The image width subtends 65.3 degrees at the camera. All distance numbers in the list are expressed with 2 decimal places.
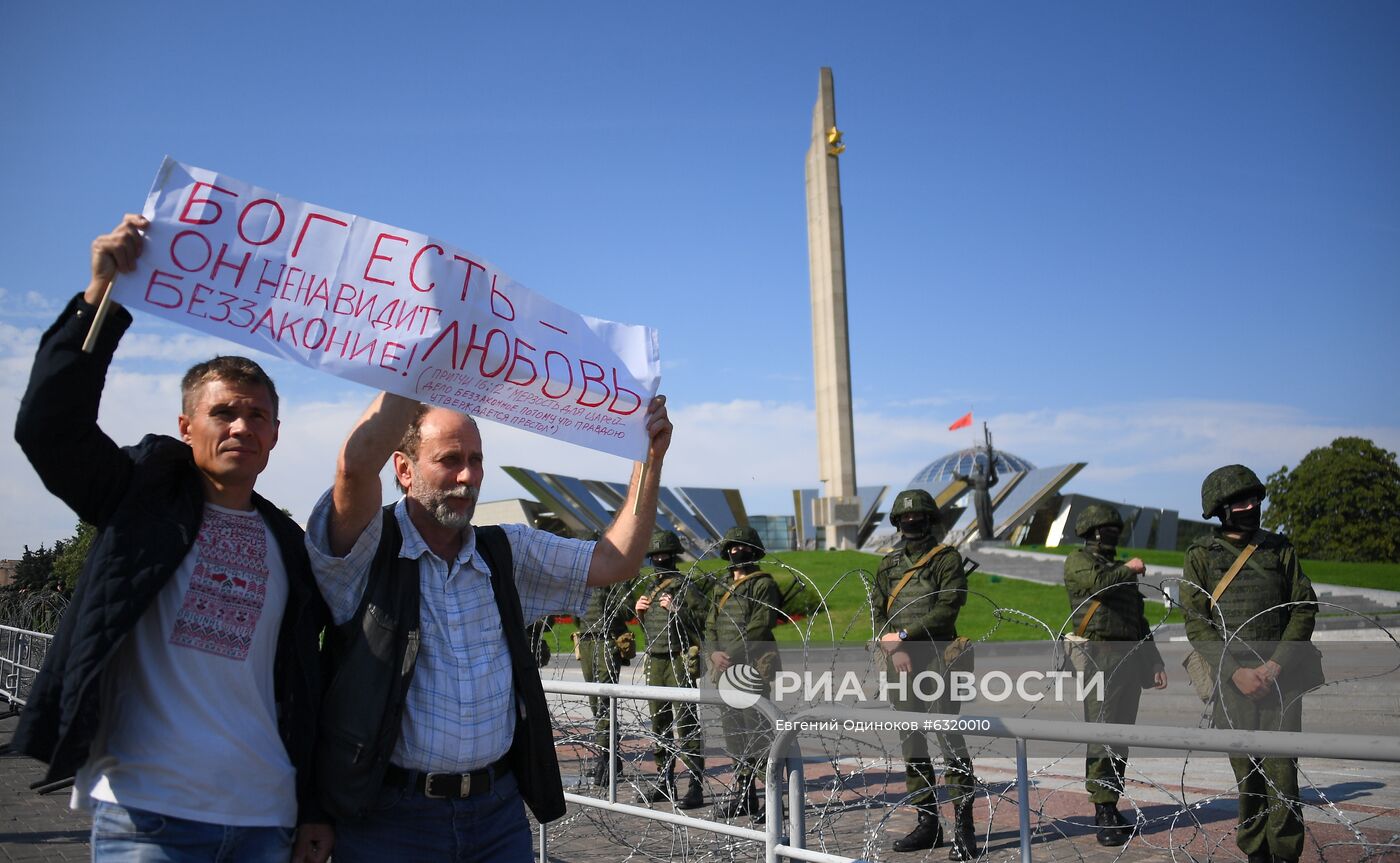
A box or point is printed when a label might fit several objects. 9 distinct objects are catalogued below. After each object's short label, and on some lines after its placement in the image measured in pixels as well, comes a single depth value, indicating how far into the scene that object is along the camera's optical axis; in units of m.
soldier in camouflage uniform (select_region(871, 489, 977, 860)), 6.14
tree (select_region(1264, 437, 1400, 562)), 49.97
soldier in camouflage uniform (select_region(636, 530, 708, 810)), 5.52
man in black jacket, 2.24
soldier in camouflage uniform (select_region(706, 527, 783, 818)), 7.92
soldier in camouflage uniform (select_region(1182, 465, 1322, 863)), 4.89
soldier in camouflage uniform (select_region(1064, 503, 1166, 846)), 6.21
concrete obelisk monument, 43.31
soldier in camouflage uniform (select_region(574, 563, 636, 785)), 5.40
